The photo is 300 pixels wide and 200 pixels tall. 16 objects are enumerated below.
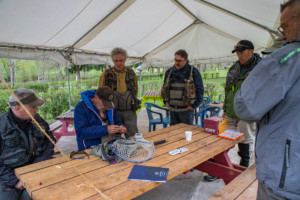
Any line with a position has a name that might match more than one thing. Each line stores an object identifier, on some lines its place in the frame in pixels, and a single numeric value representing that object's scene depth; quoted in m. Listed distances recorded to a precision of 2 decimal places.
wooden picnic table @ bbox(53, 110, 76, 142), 4.06
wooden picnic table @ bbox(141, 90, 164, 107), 7.61
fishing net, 1.60
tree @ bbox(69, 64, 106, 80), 17.29
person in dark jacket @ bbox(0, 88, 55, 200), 1.66
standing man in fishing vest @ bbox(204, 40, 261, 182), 2.45
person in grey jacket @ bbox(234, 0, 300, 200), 0.86
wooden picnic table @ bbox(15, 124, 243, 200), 1.18
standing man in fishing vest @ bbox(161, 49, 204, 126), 3.09
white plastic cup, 2.04
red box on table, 2.25
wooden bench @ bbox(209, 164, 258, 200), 1.53
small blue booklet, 1.32
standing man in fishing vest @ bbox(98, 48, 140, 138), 3.04
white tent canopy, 2.60
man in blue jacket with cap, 2.00
